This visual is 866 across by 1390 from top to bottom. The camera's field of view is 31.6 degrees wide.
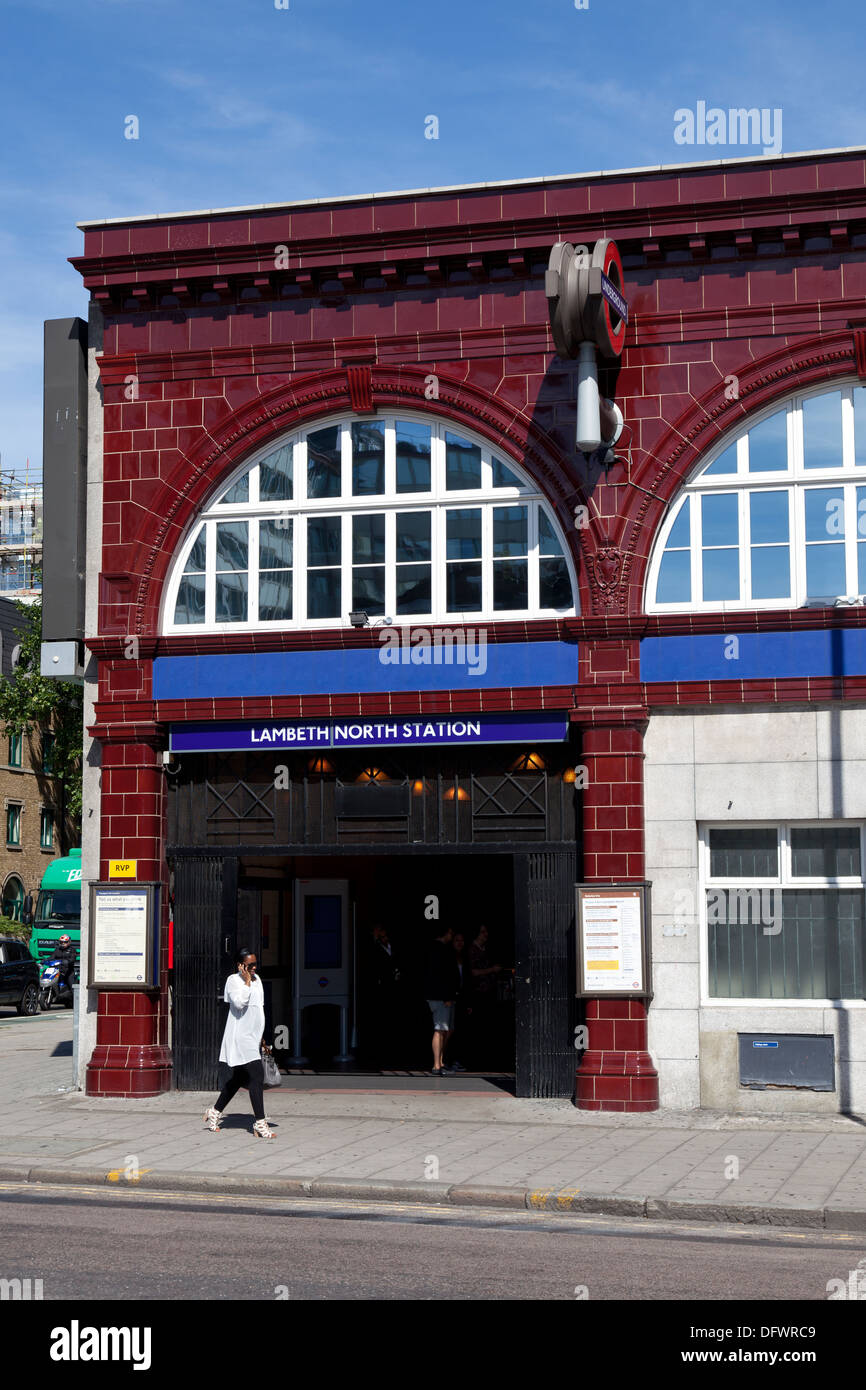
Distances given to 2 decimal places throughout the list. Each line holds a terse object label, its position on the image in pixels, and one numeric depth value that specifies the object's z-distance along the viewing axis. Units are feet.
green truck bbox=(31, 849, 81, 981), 136.46
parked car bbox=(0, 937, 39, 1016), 111.45
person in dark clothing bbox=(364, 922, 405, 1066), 69.26
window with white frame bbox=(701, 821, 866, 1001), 52.49
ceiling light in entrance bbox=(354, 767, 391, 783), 57.26
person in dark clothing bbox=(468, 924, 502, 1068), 68.33
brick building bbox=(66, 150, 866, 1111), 53.01
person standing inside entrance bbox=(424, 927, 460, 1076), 61.05
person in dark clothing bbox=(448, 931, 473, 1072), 68.90
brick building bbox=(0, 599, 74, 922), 193.48
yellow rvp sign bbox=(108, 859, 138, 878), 58.08
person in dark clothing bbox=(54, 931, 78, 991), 125.18
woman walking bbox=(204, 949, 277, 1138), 47.65
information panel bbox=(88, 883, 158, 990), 57.26
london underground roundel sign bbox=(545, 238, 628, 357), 51.06
